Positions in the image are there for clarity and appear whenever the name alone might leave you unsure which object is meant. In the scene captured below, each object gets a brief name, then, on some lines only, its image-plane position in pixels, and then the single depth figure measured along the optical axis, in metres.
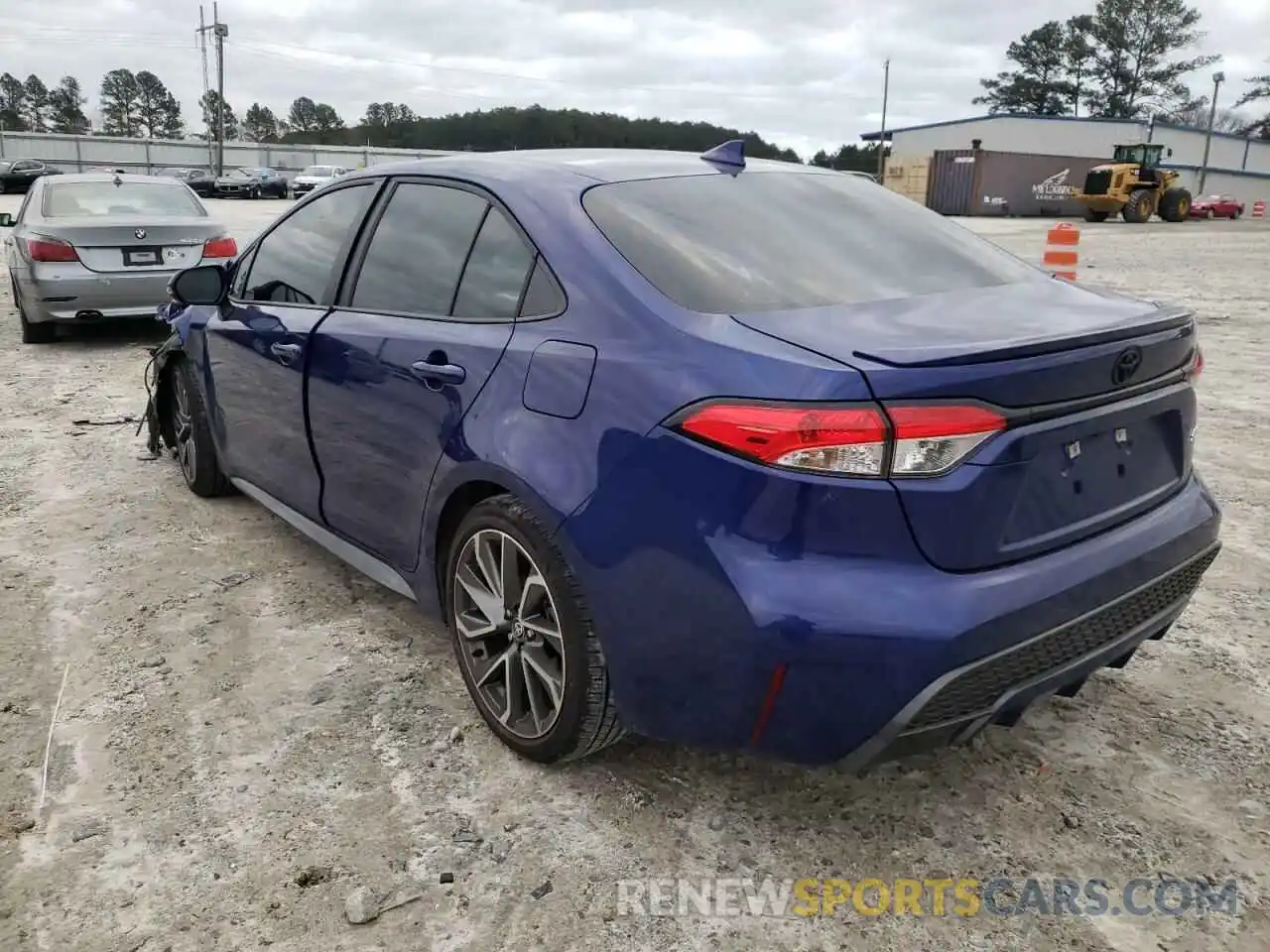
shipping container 43.66
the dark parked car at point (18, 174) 42.88
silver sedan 8.32
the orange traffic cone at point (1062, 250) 11.48
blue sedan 1.98
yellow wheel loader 33.50
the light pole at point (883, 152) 50.77
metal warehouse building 44.09
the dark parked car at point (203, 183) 45.44
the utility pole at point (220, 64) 57.94
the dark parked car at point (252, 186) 46.12
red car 40.62
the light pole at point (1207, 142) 52.56
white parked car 45.38
